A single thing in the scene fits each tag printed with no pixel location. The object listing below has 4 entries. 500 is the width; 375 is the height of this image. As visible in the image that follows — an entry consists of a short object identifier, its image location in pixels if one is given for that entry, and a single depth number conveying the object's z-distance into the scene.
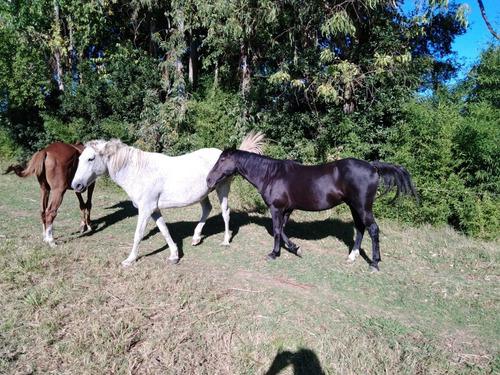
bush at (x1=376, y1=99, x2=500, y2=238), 7.05
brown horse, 5.57
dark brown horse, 5.02
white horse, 4.89
